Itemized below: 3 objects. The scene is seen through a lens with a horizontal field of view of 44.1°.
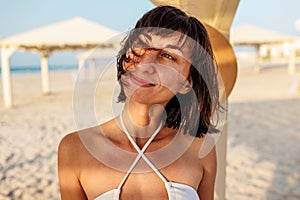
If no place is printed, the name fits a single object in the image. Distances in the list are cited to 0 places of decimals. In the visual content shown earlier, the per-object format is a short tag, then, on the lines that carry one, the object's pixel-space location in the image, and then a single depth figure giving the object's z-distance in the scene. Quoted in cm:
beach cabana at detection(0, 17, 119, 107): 676
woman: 62
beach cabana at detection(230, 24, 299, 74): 1292
